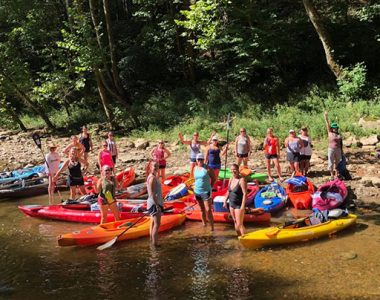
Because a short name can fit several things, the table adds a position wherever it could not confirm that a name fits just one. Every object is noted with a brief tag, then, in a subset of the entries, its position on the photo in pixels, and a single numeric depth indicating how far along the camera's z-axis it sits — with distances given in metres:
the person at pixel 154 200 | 8.23
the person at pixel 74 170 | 11.14
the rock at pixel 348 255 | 7.57
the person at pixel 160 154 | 12.54
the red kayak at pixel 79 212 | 10.30
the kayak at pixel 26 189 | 13.32
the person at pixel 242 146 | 12.60
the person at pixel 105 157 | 12.34
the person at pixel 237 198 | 8.30
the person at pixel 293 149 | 11.88
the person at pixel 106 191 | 9.02
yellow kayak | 8.14
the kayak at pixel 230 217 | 9.62
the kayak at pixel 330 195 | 9.88
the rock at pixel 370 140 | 14.37
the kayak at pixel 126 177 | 13.86
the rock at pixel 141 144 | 18.65
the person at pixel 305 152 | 11.96
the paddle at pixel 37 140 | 13.09
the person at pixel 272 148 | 12.22
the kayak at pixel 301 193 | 10.41
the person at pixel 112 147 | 13.99
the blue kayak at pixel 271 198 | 10.34
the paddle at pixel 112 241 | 8.55
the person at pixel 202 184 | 9.02
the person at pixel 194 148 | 12.51
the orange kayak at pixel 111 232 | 8.71
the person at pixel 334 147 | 11.27
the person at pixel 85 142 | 15.41
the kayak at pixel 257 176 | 12.37
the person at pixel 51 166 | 11.92
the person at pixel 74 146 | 12.48
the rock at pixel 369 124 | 15.35
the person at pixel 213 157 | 11.41
